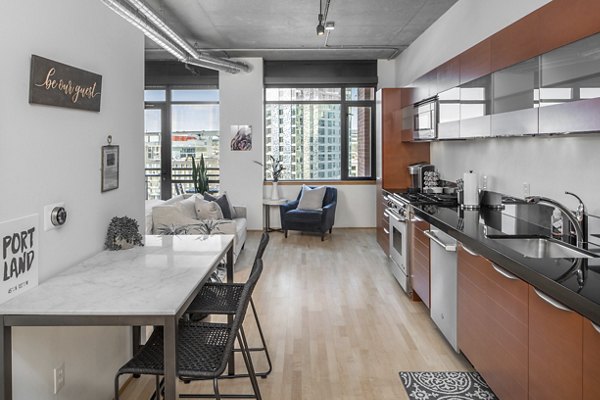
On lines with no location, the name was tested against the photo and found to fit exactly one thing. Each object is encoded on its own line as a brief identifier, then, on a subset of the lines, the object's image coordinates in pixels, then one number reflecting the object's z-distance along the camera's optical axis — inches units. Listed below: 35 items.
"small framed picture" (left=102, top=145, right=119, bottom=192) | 113.8
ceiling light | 215.2
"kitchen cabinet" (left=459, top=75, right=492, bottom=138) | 140.6
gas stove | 190.2
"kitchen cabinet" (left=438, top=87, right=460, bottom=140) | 169.0
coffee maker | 248.8
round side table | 343.6
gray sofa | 229.6
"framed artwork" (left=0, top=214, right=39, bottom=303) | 77.0
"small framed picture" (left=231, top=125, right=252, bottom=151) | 348.5
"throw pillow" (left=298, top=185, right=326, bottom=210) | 335.9
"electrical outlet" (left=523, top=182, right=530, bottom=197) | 148.9
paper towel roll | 169.6
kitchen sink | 112.8
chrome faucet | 105.2
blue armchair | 321.4
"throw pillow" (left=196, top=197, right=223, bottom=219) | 248.1
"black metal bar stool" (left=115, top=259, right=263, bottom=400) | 82.8
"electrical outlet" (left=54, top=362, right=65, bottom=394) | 92.0
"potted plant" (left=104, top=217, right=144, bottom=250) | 115.0
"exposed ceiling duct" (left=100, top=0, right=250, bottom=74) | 128.1
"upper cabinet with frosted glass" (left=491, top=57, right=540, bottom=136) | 111.8
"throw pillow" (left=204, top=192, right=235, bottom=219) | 288.4
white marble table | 74.0
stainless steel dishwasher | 137.5
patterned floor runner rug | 118.5
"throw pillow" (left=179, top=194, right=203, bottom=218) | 240.9
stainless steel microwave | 199.3
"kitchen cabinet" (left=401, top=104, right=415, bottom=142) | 241.3
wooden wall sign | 84.3
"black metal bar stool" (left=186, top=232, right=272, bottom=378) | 112.1
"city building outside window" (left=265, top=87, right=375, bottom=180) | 365.4
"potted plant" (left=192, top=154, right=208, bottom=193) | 346.6
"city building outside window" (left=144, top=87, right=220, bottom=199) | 366.3
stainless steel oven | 198.7
